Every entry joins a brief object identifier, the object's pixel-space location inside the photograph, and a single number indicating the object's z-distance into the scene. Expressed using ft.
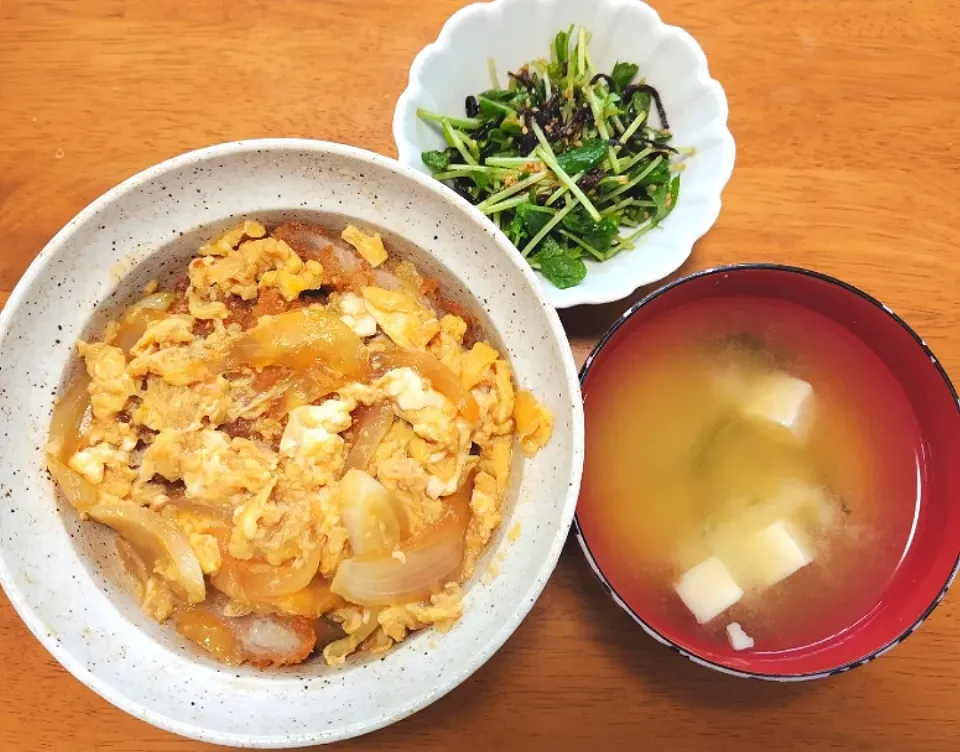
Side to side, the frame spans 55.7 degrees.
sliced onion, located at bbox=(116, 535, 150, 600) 0.84
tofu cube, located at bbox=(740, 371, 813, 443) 0.94
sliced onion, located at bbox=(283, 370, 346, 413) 0.83
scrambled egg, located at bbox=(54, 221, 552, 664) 0.80
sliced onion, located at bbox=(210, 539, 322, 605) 0.79
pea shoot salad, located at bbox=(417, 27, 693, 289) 0.98
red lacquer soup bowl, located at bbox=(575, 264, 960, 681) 0.87
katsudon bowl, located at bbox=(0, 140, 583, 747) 0.77
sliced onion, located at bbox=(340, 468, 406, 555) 0.80
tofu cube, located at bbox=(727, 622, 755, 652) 0.90
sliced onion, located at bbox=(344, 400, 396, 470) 0.83
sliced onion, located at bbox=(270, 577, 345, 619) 0.80
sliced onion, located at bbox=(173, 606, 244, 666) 0.83
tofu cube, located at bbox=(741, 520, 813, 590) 0.92
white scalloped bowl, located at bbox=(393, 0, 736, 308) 0.95
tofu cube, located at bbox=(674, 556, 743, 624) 0.91
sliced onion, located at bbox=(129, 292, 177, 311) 0.84
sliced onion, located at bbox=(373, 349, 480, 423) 0.83
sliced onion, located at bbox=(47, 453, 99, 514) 0.79
